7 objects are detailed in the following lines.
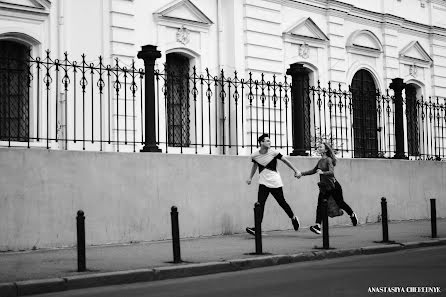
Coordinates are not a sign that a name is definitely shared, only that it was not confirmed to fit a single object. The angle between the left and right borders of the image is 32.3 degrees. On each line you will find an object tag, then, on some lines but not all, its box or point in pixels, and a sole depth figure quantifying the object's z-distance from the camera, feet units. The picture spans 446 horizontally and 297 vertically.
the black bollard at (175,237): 34.24
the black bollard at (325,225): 39.58
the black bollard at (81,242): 31.99
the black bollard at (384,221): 42.34
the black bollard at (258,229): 37.32
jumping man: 46.96
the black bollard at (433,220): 46.52
